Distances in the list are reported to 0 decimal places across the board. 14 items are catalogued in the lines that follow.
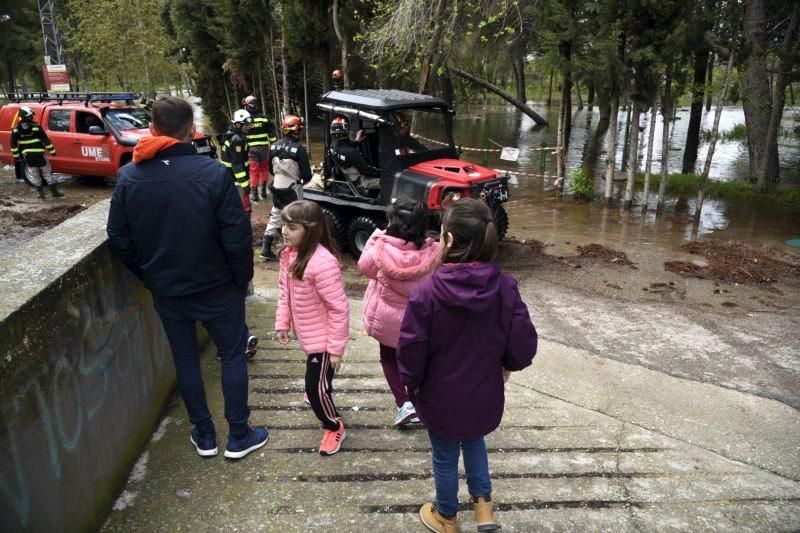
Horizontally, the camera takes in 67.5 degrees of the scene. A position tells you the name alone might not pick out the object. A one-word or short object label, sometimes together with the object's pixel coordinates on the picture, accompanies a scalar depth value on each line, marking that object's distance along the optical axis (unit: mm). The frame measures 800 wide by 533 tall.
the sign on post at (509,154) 13141
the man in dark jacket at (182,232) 2617
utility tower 23312
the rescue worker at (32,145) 11320
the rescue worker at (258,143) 10742
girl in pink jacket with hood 3031
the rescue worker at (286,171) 7551
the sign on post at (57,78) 22906
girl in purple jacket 2287
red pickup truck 11953
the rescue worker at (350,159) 7758
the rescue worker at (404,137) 7531
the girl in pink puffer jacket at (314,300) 3004
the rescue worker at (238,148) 8741
